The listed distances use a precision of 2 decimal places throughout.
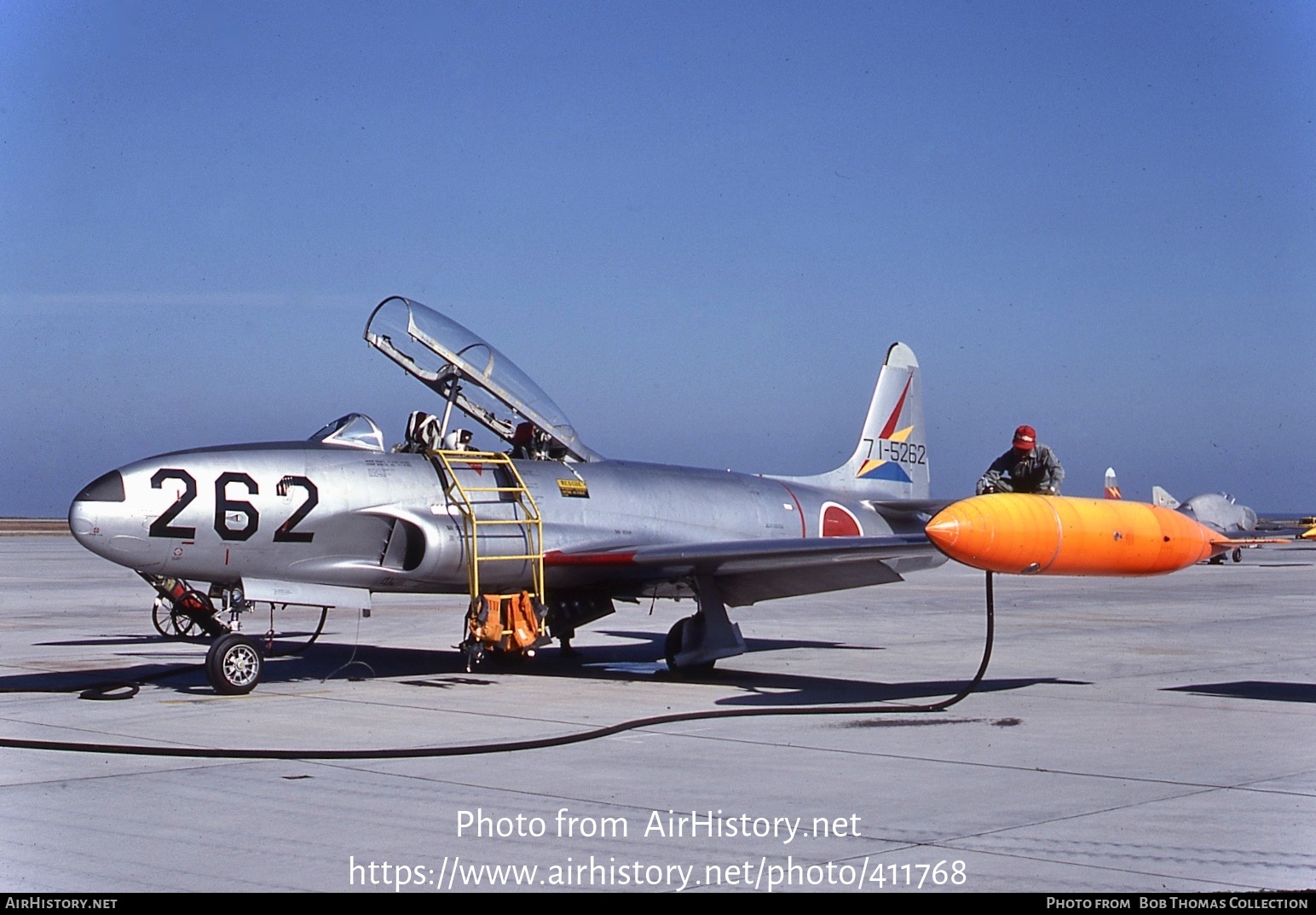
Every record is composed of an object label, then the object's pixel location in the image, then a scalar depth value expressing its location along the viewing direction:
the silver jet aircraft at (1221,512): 47.12
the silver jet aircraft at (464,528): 12.05
